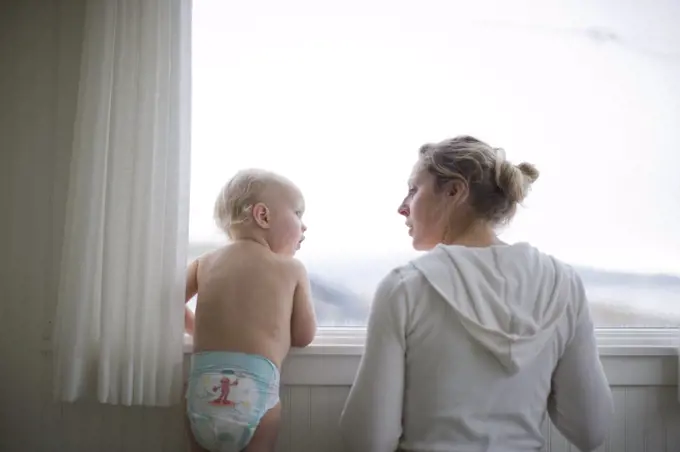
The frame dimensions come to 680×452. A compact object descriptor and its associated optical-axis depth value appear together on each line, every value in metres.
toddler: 1.45
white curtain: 1.57
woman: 1.24
